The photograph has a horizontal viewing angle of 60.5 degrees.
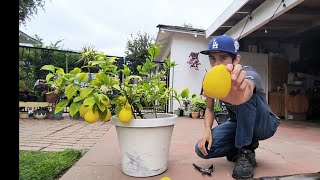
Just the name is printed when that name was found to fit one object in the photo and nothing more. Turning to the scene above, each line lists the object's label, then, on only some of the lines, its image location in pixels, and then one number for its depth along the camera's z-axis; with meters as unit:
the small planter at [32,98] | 6.33
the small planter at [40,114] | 6.18
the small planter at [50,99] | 6.20
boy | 1.64
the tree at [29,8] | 11.43
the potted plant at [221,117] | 3.35
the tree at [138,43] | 20.34
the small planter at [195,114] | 6.64
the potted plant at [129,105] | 1.56
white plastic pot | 1.69
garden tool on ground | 1.82
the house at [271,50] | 5.92
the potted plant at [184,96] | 1.83
